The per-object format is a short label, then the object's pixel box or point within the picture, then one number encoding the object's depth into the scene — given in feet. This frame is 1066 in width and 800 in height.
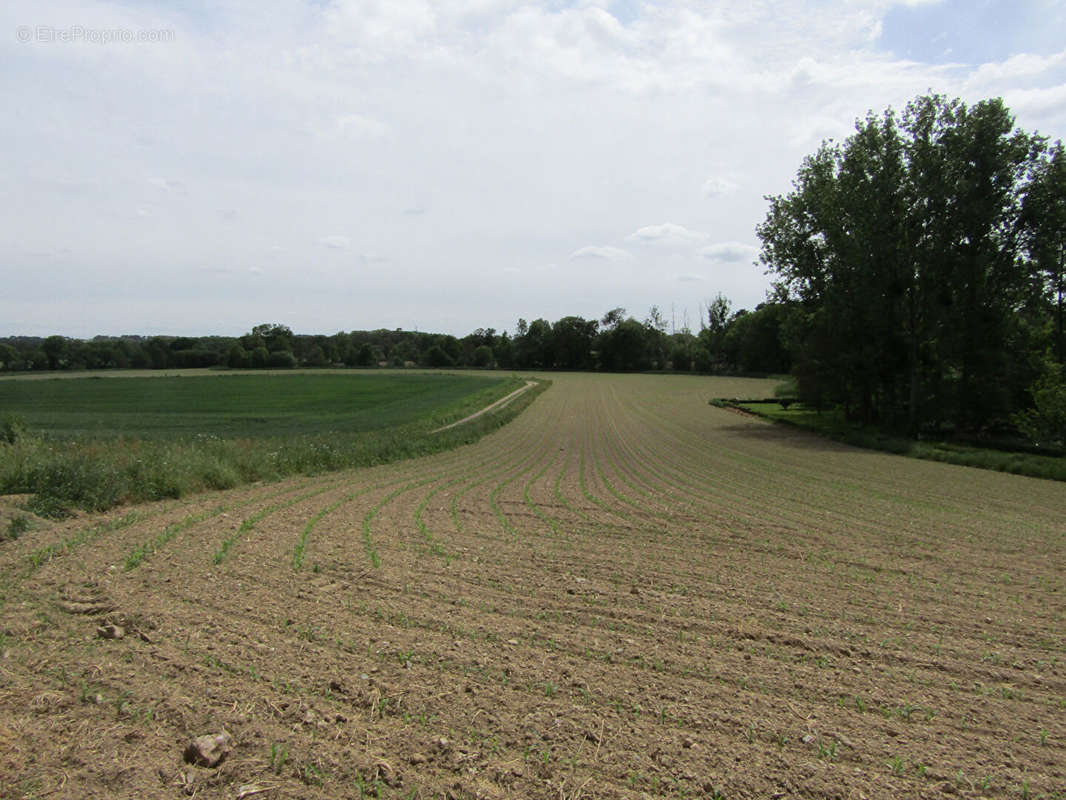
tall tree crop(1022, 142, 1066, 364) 99.66
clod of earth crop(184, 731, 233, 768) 13.64
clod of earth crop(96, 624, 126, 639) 20.01
